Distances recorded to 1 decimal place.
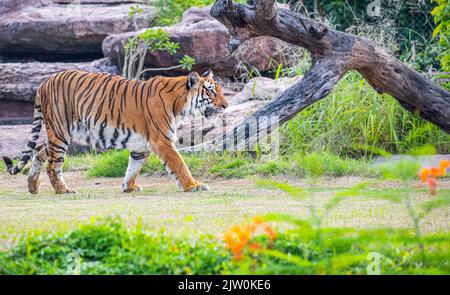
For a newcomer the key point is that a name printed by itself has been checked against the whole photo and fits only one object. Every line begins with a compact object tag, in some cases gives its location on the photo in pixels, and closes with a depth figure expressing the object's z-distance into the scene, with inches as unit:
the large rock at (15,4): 1517.0
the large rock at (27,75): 1328.7
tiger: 830.5
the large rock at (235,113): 1075.3
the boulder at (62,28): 1429.6
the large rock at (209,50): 1315.2
